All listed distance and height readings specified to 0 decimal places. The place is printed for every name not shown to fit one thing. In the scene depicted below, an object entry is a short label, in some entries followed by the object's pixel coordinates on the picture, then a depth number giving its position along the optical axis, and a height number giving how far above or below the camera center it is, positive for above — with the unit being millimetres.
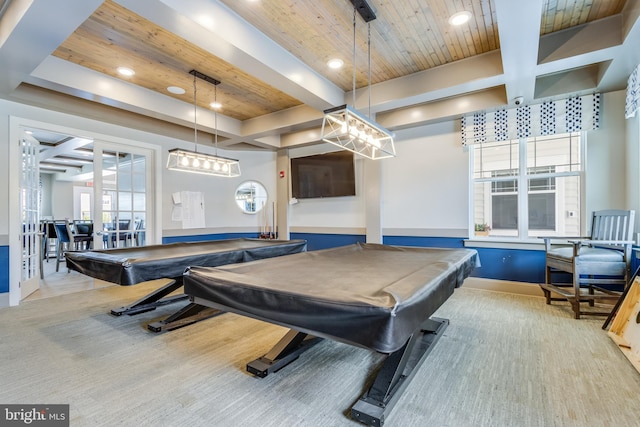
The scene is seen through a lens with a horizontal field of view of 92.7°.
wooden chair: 3145 -488
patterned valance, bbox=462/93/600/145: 3768 +1218
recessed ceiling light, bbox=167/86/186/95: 4117 +1690
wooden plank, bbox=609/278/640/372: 2301 -972
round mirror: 6648 +360
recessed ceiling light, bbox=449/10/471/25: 2680 +1742
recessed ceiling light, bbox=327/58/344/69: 3460 +1724
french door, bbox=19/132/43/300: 3986 -32
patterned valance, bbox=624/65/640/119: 2953 +1183
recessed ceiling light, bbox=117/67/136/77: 3602 +1697
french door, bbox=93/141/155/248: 4648 +288
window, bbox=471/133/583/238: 4098 +367
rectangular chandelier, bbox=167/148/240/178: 3699 +652
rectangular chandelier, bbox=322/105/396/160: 2312 +752
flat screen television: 5611 +709
